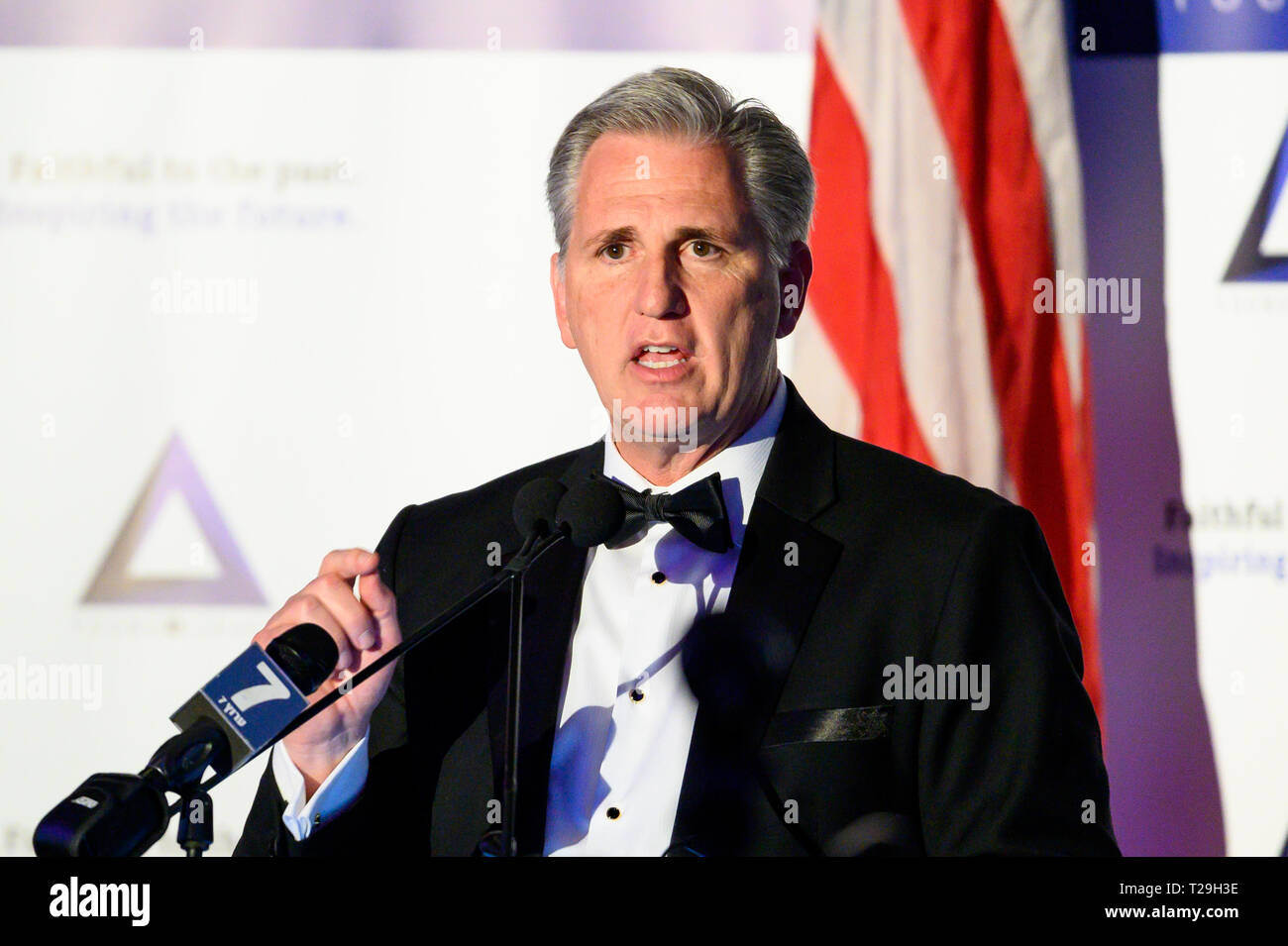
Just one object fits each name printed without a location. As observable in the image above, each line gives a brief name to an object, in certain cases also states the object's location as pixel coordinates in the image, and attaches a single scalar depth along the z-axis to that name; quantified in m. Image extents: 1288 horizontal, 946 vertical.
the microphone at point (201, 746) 2.51
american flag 3.26
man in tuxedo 2.80
